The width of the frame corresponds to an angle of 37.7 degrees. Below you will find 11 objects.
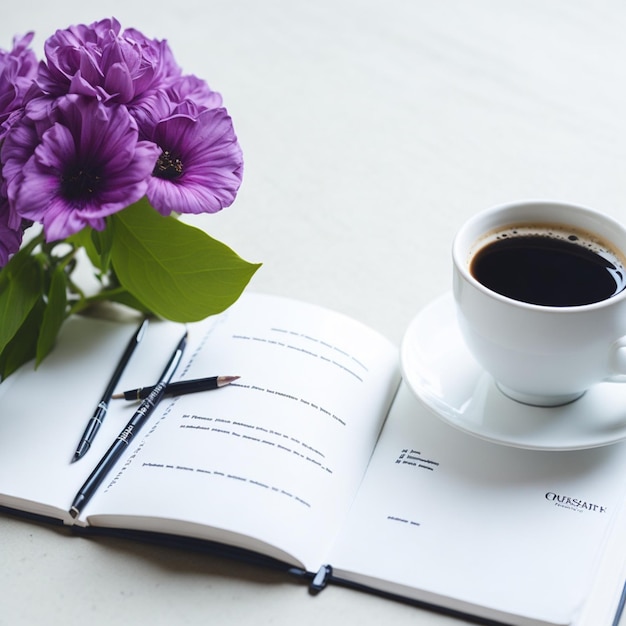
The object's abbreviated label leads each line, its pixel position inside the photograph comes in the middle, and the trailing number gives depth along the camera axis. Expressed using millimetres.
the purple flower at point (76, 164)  691
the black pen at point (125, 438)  731
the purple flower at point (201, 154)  749
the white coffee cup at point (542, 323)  703
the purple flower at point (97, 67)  729
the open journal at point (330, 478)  667
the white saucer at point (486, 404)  740
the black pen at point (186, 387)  808
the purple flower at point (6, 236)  741
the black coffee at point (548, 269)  750
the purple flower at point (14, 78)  744
